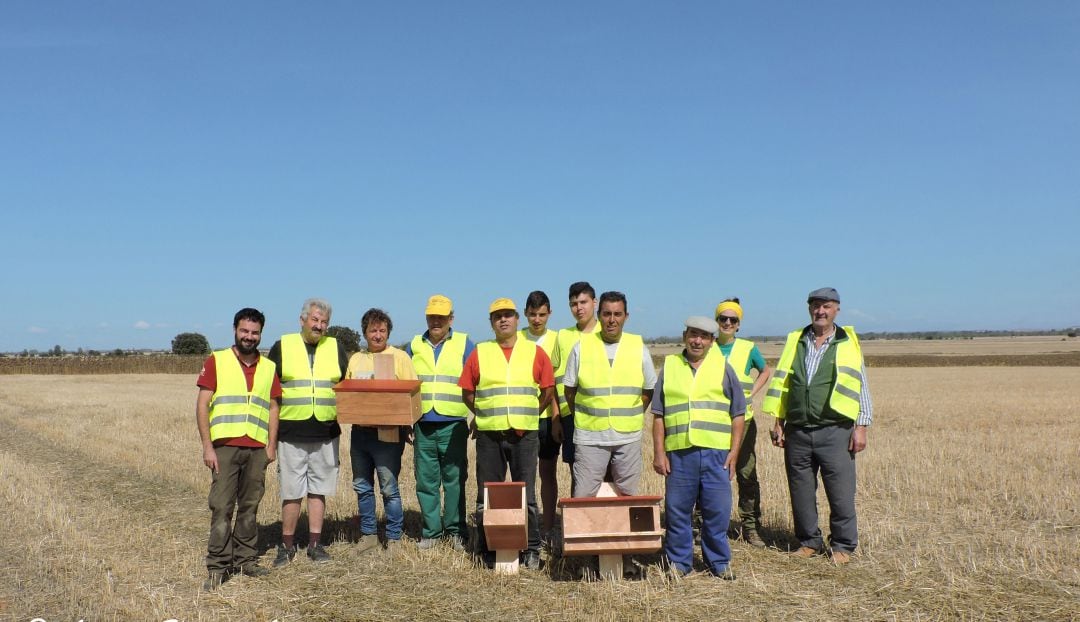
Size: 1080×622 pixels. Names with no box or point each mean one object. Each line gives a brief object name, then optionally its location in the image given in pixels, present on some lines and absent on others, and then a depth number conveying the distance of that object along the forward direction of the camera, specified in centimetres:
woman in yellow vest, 761
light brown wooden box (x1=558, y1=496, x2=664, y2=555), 634
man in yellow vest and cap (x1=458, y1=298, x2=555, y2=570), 707
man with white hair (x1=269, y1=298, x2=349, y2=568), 720
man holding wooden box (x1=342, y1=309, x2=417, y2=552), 739
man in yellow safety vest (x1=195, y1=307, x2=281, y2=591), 668
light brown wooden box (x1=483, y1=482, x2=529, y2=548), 659
